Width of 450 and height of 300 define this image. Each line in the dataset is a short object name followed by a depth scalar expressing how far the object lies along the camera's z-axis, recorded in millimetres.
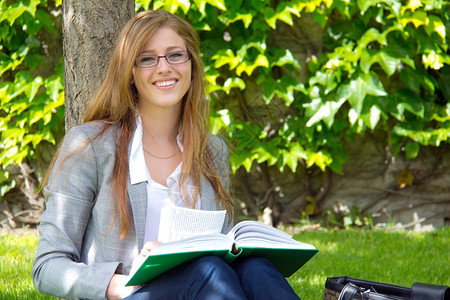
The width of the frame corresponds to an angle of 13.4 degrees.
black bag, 3577
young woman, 3641
